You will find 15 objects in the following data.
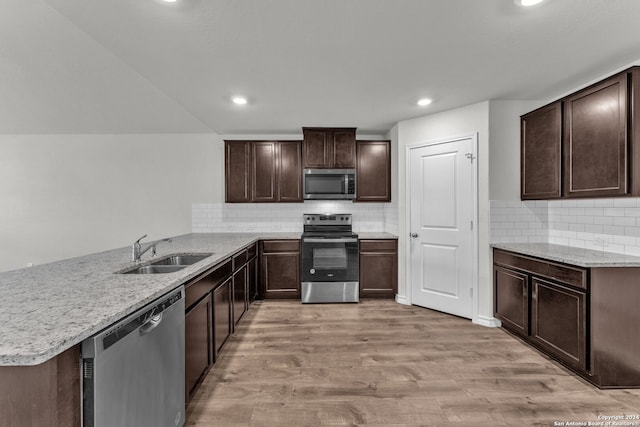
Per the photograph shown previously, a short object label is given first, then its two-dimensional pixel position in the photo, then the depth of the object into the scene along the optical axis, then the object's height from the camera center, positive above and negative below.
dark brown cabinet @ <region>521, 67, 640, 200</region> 2.06 +0.60
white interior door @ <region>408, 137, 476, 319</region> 3.28 -0.14
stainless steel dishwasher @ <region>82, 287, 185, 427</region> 0.99 -0.64
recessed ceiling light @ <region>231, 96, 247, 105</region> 2.99 +1.22
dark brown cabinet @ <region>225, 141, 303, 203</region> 4.28 +0.65
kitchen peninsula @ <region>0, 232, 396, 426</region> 0.87 -0.38
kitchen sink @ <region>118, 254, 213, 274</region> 2.08 -0.40
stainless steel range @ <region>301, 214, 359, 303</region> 3.93 -0.75
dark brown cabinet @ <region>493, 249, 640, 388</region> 2.04 -0.80
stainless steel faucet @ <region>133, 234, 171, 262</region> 2.10 -0.28
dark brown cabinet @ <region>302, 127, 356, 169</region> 4.19 +0.95
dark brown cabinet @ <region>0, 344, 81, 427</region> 0.87 -0.55
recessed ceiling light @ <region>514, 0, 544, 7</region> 1.59 +1.18
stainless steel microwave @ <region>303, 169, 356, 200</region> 4.18 +0.44
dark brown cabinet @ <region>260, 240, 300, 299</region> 4.02 -0.79
